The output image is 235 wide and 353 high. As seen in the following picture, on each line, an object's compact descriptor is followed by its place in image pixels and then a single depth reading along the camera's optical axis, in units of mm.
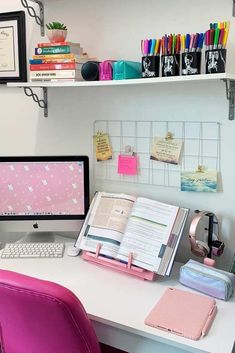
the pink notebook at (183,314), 1171
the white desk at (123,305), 1157
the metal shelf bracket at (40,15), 1856
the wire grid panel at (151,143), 1600
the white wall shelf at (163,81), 1312
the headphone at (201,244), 1514
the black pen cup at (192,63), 1380
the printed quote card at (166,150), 1656
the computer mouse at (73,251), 1710
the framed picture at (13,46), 1929
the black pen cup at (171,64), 1423
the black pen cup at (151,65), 1466
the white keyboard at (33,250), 1689
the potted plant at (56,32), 1657
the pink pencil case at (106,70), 1569
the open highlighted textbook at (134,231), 1496
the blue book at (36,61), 1651
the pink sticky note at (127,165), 1769
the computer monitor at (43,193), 1776
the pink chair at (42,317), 1006
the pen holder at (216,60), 1330
